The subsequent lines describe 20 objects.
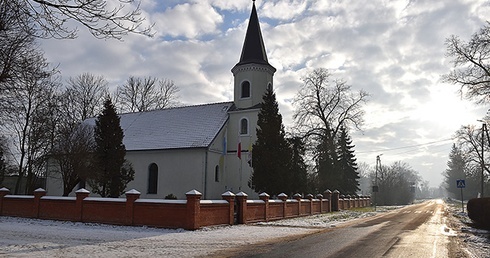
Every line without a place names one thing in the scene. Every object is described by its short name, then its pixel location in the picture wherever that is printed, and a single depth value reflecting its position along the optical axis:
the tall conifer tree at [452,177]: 109.36
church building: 32.12
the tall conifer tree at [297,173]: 28.39
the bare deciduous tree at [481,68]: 23.52
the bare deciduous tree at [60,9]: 6.77
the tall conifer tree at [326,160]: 43.28
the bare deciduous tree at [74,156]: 26.02
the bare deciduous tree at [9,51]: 9.00
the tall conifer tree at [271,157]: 27.30
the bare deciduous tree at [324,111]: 44.66
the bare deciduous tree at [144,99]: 53.41
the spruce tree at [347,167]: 53.79
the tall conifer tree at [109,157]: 24.64
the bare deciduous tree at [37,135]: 29.31
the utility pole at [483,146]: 39.47
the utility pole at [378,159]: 65.11
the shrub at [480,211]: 19.79
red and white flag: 31.25
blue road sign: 32.19
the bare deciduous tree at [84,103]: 46.27
